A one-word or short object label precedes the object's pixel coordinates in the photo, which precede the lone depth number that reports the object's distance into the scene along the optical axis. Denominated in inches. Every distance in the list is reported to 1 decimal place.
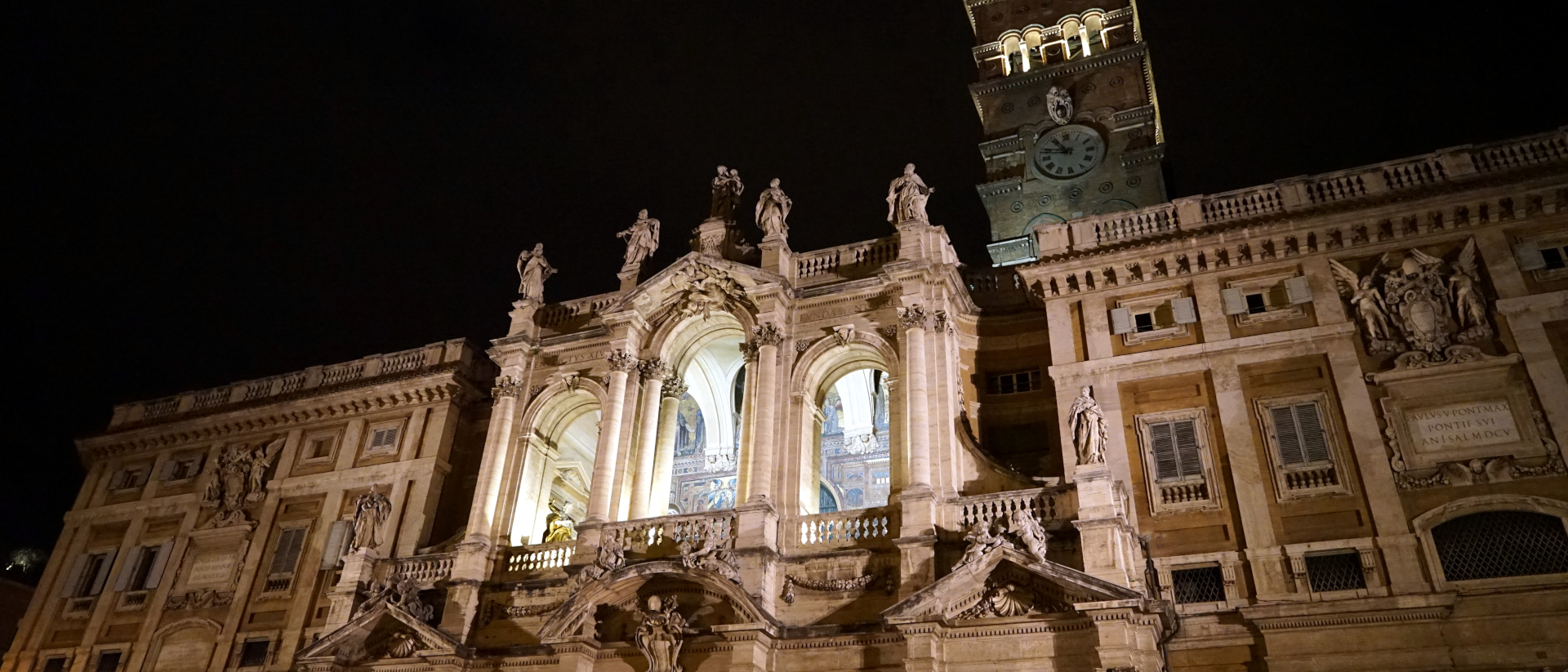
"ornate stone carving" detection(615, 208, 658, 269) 1101.7
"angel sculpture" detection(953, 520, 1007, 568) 739.4
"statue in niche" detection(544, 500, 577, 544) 995.9
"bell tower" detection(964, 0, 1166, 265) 1418.6
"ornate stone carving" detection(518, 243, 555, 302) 1132.5
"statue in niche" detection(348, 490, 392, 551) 1002.1
